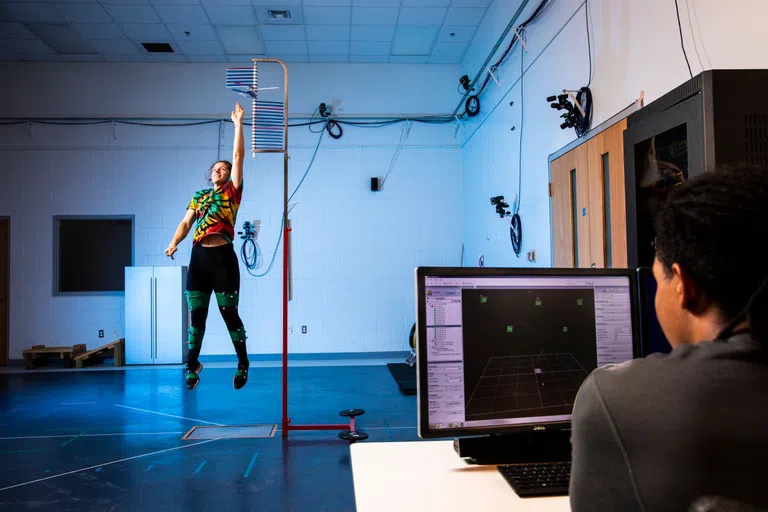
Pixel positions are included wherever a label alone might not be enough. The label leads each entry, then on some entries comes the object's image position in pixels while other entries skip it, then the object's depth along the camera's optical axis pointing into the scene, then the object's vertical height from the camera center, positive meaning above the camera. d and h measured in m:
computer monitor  1.23 -0.14
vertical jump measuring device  3.52 +1.01
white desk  1.07 -0.44
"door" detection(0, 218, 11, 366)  7.44 +0.08
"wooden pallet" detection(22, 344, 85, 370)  7.03 -0.87
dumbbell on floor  3.75 -1.06
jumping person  3.54 +0.22
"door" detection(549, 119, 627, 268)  3.34 +0.54
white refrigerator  7.14 -0.44
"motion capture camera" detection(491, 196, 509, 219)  5.56 +0.79
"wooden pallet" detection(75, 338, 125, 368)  6.98 -0.89
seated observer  0.61 -0.13
